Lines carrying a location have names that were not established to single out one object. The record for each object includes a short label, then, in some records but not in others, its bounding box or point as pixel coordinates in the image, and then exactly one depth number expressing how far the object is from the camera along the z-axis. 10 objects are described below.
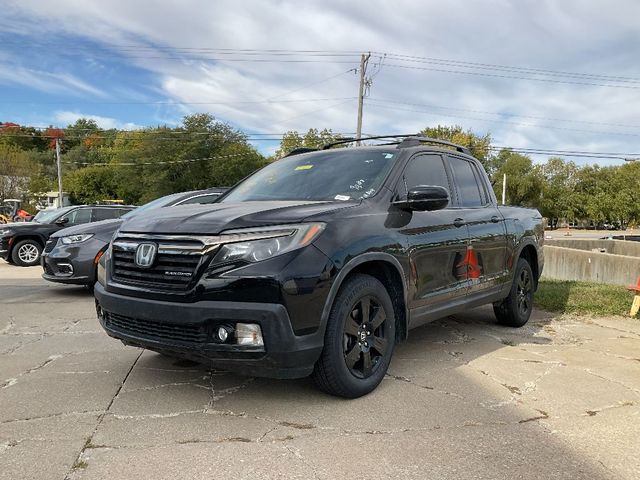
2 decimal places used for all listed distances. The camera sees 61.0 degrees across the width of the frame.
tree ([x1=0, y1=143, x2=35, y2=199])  48.41
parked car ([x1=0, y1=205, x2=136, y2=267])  12.46
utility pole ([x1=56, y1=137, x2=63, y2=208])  49.56
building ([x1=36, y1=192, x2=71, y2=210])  55.39
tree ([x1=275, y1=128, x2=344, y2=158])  64.50
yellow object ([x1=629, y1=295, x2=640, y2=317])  7.05
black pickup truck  3.25
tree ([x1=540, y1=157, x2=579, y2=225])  73.56
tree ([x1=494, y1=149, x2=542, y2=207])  71.94
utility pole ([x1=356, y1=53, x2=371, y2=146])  34.28
